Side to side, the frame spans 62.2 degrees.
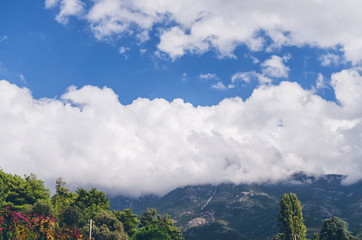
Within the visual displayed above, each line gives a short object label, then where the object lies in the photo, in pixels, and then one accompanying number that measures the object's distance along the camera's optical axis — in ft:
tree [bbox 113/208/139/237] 291.58
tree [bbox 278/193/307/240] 258.98
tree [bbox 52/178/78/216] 284.61
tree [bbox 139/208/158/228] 319.06
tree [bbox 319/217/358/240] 178.09
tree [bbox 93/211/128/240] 212.23
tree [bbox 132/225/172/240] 201.16
